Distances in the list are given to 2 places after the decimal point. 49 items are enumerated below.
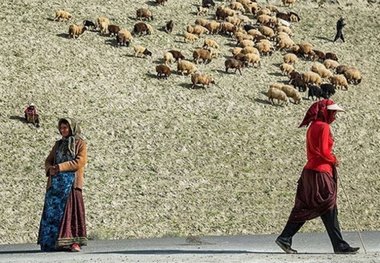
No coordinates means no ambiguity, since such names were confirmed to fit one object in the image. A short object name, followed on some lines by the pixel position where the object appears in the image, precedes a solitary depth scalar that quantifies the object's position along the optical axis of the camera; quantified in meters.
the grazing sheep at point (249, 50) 35.00
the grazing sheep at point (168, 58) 32.50
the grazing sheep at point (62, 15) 35.34
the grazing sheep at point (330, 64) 35.91
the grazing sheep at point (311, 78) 33.31
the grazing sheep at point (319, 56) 37.00
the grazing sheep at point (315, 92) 31.59
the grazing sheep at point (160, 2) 41.57
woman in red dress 10.31
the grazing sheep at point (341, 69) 34.81
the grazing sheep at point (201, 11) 41.34
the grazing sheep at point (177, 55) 33.09
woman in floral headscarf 11.27
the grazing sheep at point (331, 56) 37.16
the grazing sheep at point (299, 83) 32.44
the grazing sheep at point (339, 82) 33.59
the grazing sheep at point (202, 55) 33.34
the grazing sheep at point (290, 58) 35.47
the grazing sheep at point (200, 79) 30.12
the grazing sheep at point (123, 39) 33.84
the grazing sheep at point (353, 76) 34.22
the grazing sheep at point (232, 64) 32.25
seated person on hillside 24.38
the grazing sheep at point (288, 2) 46.66
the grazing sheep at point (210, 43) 35.69
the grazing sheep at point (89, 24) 35.06
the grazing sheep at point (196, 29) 37.47
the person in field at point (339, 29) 40.03
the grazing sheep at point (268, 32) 39.47
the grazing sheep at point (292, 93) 30.59
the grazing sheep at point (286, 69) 33.94
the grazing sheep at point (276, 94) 29.69
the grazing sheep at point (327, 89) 32.25
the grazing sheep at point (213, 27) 38.34
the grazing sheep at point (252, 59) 33.81
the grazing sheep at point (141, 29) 35.72
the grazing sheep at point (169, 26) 37.09
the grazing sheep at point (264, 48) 36.25
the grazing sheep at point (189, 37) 36.47
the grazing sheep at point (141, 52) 32.75
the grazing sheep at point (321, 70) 34.46
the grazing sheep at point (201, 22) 38.76
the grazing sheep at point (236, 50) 35.11
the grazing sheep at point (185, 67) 31.54
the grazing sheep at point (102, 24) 34.88
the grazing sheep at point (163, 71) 30.58
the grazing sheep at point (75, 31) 33.03
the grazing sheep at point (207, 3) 42.38
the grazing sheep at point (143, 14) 38.19
